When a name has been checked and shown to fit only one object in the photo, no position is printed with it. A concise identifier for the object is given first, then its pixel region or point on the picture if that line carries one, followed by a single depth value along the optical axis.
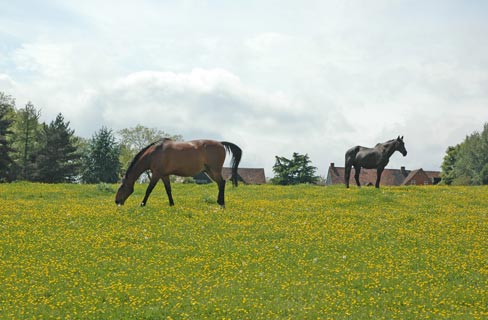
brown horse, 21.00
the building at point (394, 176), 101.94
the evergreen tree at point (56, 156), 65.50
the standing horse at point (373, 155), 33.25
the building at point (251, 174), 100.14
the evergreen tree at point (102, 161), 68.19
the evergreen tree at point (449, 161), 101.15
